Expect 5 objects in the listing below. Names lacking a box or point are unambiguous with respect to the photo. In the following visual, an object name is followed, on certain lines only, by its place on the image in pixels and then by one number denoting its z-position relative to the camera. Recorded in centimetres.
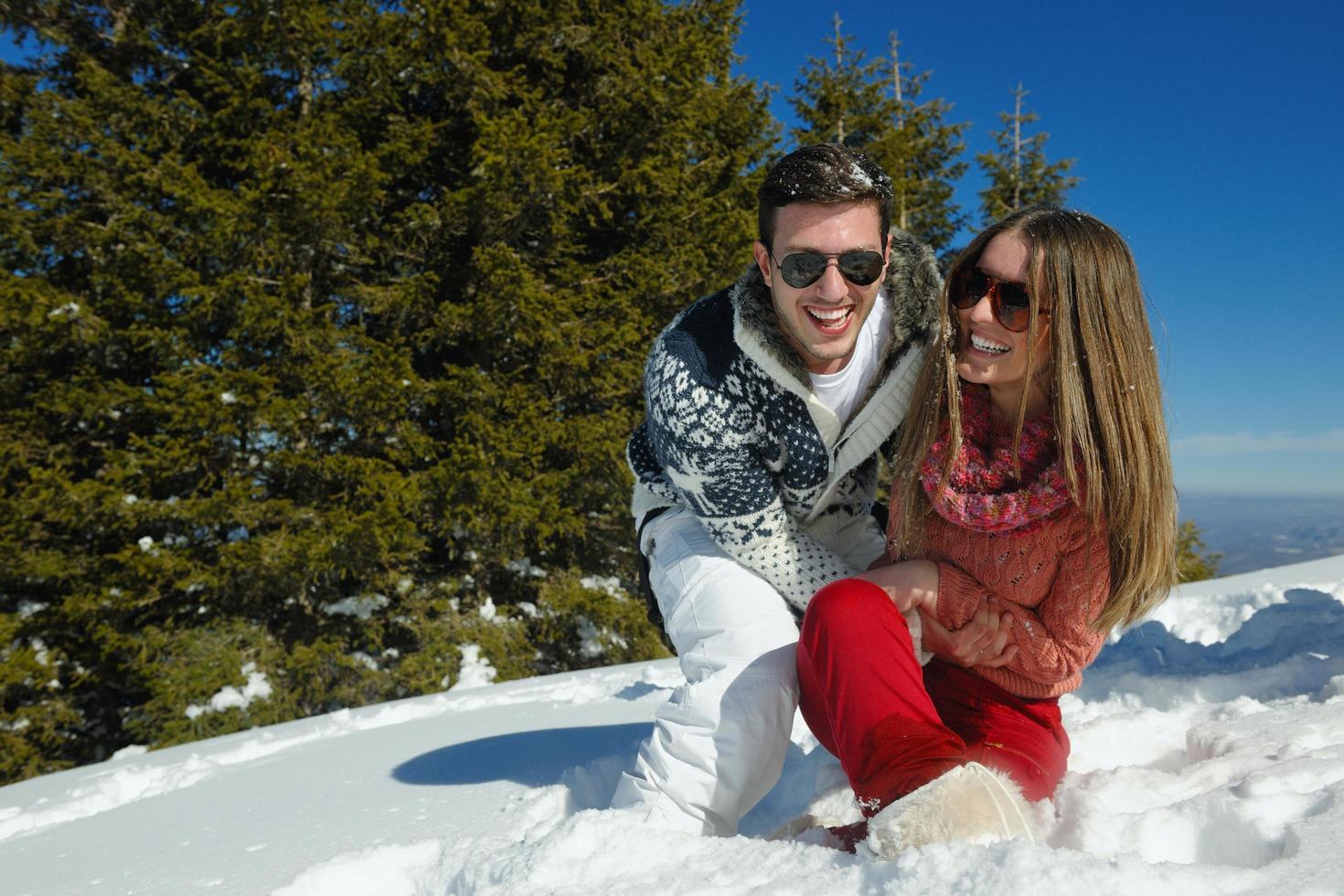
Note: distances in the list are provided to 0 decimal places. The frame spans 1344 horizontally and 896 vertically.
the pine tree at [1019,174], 1082
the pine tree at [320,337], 570
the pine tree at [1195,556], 1073
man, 178
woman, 146
